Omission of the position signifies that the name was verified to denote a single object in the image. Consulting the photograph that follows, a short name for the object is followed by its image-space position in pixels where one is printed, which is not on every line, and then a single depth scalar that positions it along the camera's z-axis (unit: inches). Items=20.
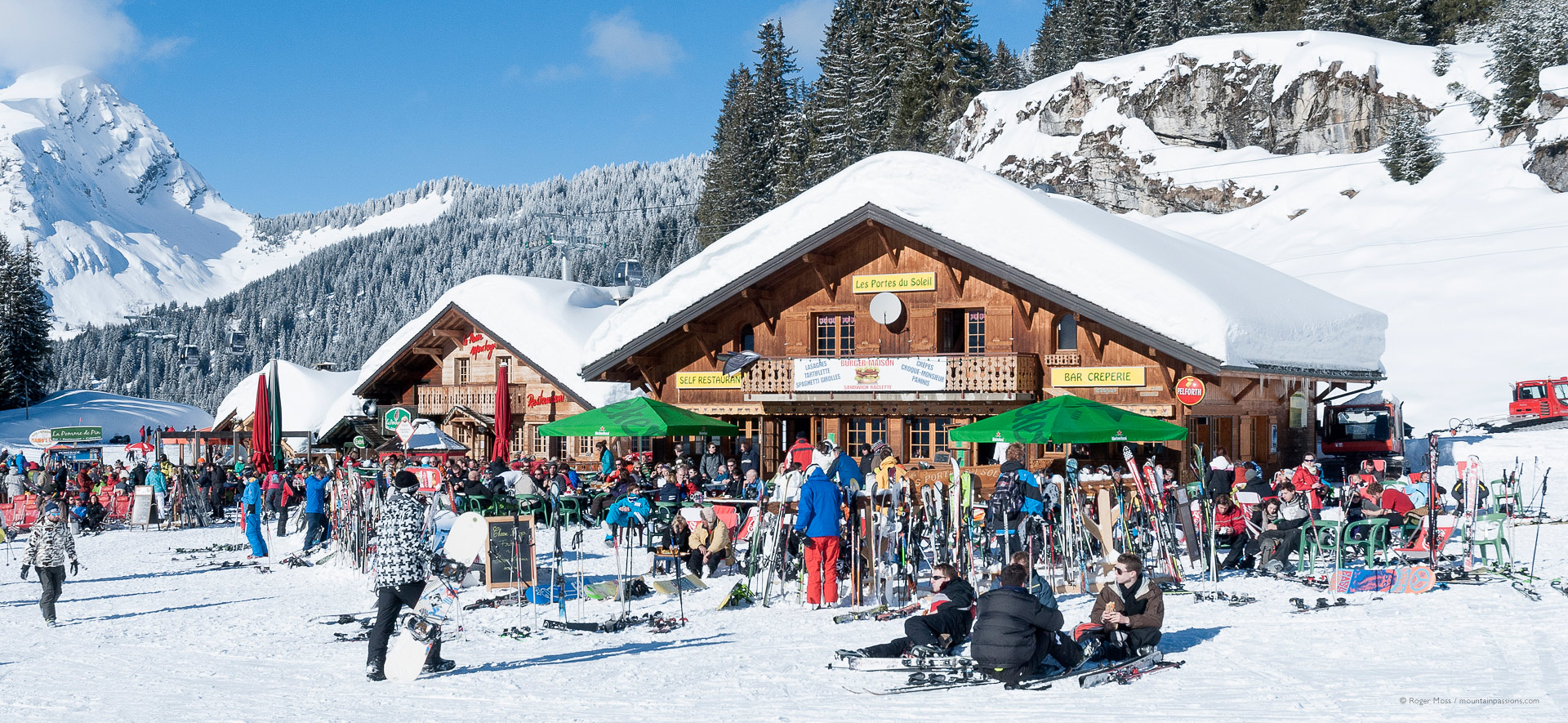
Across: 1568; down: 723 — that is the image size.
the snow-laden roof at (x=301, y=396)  1903.3
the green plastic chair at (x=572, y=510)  765.9
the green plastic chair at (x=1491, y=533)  532.3
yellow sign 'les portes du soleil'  1035.9
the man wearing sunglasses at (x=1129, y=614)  367.6
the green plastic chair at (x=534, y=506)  745.4
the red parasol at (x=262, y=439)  1093.8
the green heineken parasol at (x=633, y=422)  862.5
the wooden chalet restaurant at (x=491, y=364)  1368.1
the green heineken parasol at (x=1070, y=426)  681.0
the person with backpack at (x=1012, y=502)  544.4
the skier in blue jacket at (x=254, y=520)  733.3
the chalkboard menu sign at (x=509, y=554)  541.3
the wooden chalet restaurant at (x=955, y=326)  912.9
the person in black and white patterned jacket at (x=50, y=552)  511.2
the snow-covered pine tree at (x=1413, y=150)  2183.8
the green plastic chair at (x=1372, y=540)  530.0
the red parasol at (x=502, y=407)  1154.0
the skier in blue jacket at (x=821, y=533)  485.4
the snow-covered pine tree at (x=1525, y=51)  2130.9
